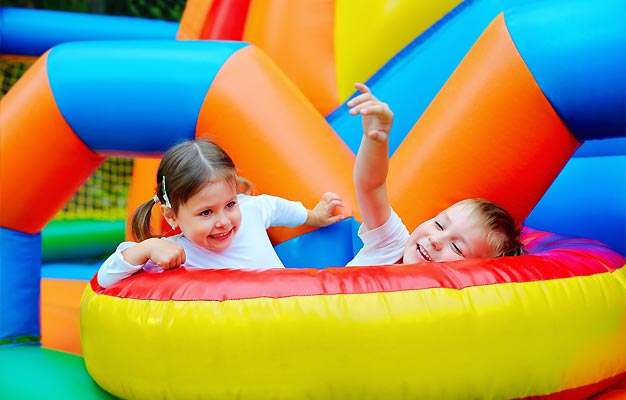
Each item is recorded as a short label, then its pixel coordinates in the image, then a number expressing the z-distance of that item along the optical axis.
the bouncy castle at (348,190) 1.16
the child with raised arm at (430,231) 1.47
